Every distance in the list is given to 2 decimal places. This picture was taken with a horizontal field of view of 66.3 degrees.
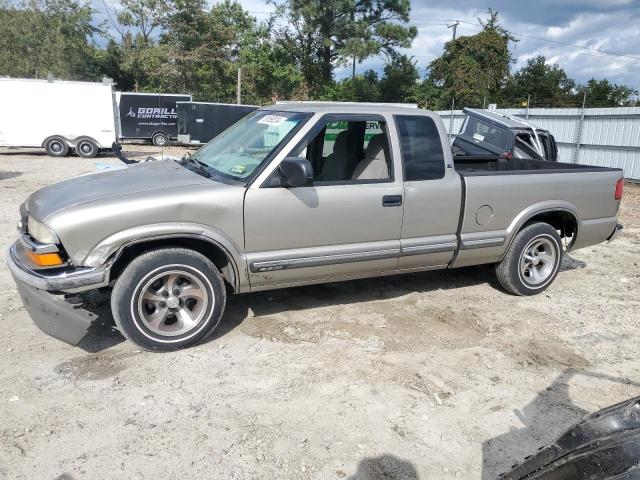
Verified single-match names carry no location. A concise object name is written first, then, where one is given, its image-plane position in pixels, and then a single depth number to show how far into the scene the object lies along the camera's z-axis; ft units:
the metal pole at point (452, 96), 66.80
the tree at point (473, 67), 120.67
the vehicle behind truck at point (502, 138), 30.60
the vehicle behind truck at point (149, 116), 78.74
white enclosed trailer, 59.82
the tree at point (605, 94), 120.57
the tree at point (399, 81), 119.44
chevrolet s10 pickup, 11.44
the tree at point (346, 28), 112.16
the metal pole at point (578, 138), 54.30
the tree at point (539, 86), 139.44
